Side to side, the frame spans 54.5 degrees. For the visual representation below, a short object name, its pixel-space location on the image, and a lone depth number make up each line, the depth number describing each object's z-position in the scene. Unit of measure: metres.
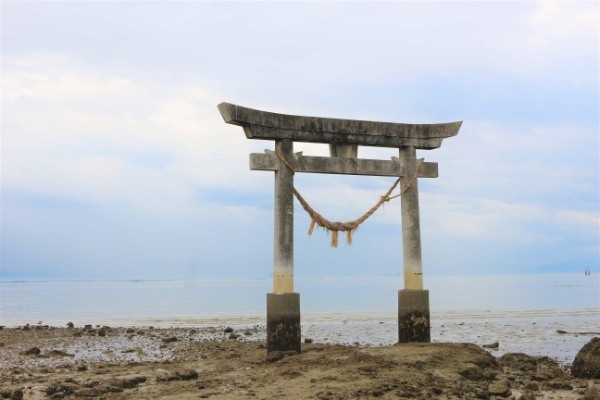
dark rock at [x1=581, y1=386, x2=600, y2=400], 8.34
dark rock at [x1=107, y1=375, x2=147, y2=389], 9.48
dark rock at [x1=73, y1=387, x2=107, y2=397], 8.78
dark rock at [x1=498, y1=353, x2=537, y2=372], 11.48
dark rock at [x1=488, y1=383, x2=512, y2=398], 8.66
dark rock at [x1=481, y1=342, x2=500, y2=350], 15.98
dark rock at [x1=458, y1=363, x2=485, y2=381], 9.70
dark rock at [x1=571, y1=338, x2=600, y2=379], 10.32
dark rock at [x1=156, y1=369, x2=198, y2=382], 10.14
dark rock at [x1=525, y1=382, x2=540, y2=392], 9.34
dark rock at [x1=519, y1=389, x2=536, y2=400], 8.46
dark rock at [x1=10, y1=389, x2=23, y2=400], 8.53
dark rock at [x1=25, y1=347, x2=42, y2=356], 14.85
